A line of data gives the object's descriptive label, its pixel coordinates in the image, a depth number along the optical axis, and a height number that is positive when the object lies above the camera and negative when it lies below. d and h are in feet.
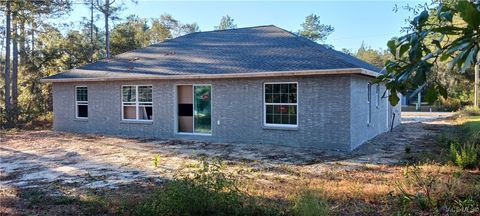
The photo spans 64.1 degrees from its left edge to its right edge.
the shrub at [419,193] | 16.87 -4.27
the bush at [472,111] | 86.28 -1.49
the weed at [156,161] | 30.78 -4.69
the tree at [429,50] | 4.27 +0.71
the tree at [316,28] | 175.73 +35.92
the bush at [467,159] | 26.35 -3.73
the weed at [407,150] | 35.99 -4.25
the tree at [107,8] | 100.17 +25.74
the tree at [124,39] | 102.47 +17.99
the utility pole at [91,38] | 93.20 +18.16
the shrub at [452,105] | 123.54 -0.05
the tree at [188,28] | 179.22 +36.72
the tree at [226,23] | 200.44 +43.27
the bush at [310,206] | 14.24 -3.90
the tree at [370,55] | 199.04 +30.07
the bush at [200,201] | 15.79 -4.03
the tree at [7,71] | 69.21 +6.52
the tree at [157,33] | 148.77 +28.42
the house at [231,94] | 39.37 +1.36
